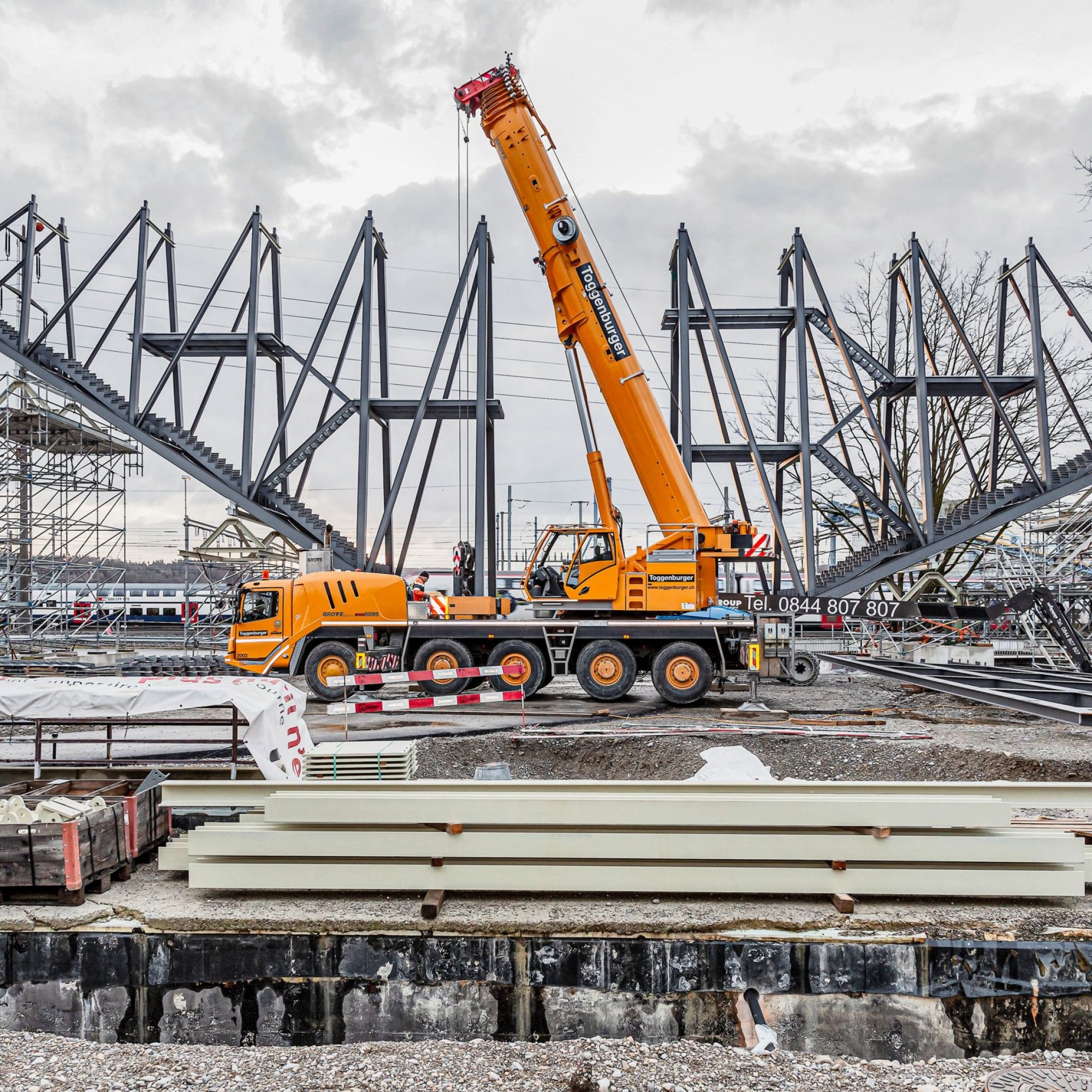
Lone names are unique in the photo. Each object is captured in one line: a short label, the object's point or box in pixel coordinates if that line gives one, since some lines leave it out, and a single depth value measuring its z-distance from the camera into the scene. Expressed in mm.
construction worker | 15109
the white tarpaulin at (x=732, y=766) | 8211
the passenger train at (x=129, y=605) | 23484
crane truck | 14133
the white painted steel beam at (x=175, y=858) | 5840
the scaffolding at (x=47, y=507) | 22141
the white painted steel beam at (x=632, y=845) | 5320
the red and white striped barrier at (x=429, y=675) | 11234
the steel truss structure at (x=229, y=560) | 24969
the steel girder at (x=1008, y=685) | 10320
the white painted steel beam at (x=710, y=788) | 6086
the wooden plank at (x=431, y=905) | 5062
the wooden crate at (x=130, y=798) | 6055
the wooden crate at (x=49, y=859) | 5297
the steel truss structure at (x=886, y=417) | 21672
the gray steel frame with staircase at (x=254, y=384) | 21172
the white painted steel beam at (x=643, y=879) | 5305
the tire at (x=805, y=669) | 14945
